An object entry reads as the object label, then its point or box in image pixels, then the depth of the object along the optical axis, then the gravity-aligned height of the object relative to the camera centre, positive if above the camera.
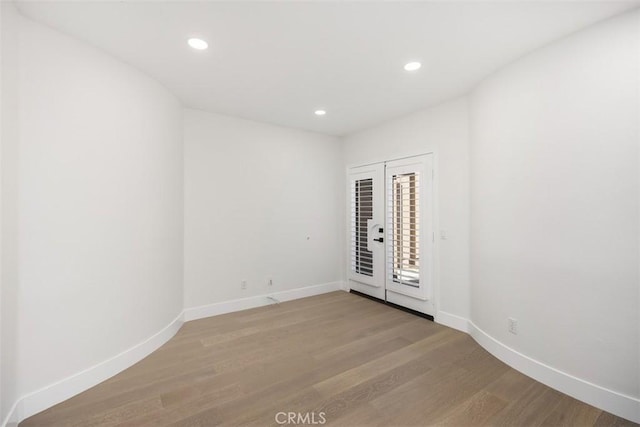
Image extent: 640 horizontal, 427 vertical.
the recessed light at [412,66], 2.46 +1.35
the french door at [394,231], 3.60 -0.24
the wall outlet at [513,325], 2.45 -0.99
